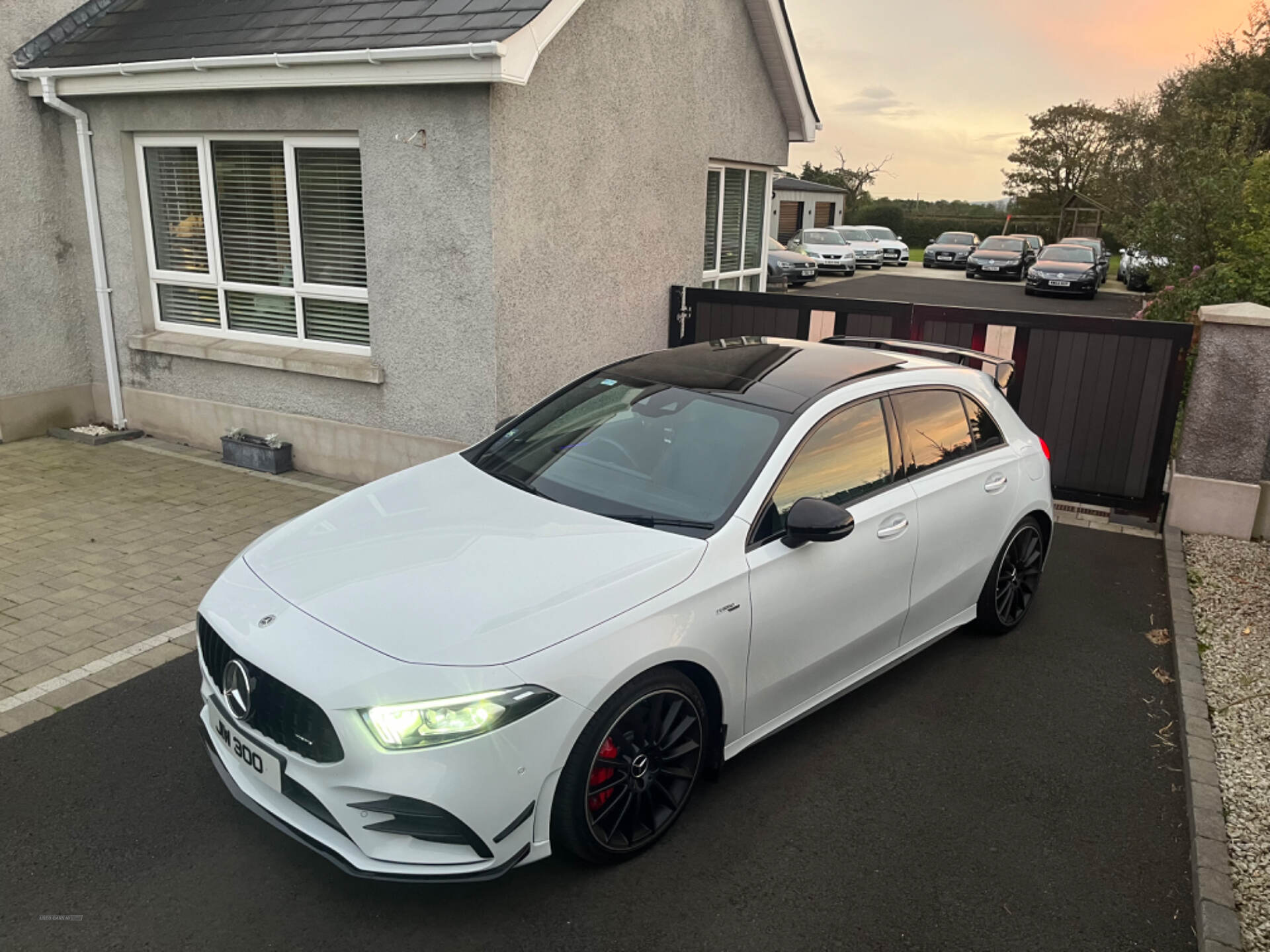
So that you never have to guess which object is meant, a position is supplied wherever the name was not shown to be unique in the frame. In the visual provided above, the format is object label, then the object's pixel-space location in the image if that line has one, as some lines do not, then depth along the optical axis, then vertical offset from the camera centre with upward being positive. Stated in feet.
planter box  26.45 -6.76
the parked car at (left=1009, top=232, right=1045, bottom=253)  130.54 -1.40
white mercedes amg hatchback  9.53 -4.41
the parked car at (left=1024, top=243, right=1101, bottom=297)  94.12 -3.91
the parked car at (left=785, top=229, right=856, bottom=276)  115.34 -3.20
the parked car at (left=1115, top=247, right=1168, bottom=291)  58.03 -2.56
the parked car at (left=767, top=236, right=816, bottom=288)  88.99 -3.78
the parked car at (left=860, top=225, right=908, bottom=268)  136.26 -2.57
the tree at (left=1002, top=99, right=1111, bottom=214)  175.52 +14.51
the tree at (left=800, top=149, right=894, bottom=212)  219.61 +11.22
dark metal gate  23.88 -3.69
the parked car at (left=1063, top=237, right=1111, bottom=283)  103.51 -1.91
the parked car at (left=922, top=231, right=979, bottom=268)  136.77 -3.09
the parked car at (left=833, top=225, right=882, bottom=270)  128.88 -2.61
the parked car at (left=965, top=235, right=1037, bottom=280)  117.60 -3.36
